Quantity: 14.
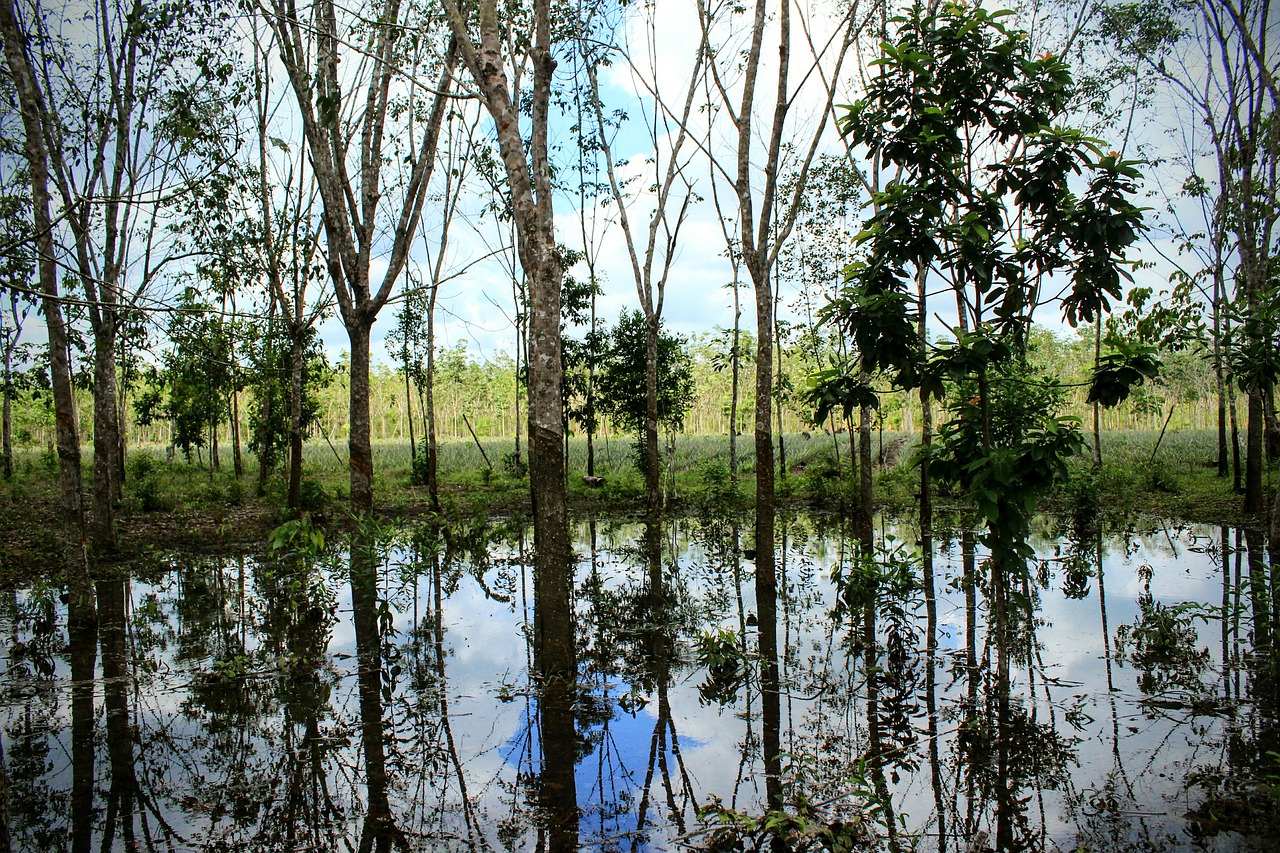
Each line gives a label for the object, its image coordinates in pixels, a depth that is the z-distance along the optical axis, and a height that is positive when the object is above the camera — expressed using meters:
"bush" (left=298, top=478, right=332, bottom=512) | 14.66 -1.38
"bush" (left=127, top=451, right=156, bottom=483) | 20.53 -0.94
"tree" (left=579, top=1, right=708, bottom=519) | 14.45 +3.09
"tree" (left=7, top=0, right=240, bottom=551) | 10.14 +4.42
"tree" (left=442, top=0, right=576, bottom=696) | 5.41 +0.76
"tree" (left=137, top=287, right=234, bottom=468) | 15.78 +0.94
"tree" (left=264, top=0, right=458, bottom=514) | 9.20 +3.10
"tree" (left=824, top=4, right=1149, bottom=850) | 4.48 +1.08
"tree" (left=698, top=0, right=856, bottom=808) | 7.96 +1.81
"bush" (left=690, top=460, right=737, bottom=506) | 15.31 -1.53
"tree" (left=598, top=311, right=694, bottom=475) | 18.91 +1.07
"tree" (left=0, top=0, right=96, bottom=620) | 7.02 +0.41
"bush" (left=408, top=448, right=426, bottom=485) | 20.45 -1.34
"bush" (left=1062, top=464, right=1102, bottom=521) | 13.31 -1.76
